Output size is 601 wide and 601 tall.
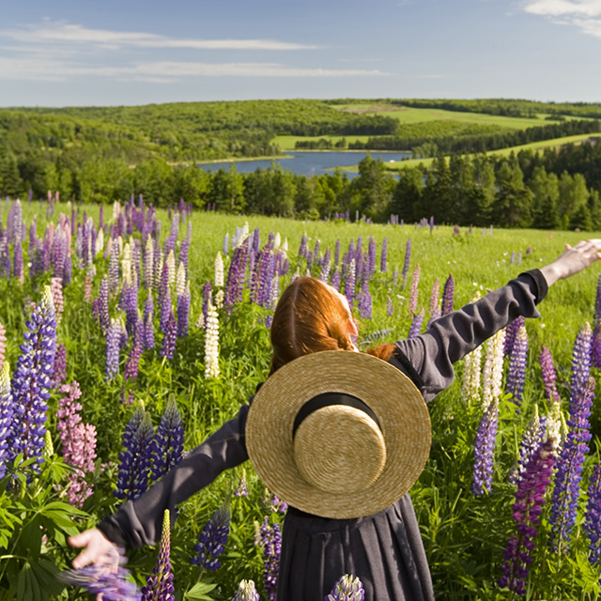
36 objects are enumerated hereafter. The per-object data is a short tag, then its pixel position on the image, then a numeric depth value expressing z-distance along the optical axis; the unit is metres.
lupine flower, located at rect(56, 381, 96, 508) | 2.81
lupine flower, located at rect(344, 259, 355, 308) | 6.87
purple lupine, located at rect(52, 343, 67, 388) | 3.88
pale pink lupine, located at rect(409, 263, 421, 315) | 6.44
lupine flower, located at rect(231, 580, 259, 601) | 1.64
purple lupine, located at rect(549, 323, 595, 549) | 2.55
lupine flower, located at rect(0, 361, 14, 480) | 2.24
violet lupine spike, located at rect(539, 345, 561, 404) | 4.12
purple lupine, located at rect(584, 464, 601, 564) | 2.46
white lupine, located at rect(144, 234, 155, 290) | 7.23
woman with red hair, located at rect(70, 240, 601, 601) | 2.01
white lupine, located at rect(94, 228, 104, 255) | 8.94
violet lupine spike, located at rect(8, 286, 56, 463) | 2.44
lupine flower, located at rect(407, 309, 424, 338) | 4.93
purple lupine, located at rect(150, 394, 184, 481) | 2.43
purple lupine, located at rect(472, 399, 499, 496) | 3.01
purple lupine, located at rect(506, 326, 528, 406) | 4.20
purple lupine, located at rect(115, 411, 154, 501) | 2.37
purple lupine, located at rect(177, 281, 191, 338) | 5.37
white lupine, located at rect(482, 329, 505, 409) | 4.06
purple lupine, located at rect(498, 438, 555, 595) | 2.20
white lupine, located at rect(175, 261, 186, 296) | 6.19
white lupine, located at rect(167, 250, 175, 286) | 6.90
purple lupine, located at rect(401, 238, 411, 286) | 9.34
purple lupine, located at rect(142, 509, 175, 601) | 1.55
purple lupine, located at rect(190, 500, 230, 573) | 2.25
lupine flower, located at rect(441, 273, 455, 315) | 5.92
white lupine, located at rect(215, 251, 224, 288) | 6.53
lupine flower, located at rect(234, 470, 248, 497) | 3.01
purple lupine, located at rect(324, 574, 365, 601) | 1.45
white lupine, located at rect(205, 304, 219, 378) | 4.61
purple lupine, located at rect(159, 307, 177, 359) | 4.87
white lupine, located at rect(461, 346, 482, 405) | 4.23
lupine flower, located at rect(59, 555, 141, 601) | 1.50
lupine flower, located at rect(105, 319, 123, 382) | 4.45
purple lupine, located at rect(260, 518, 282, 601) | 2.61
